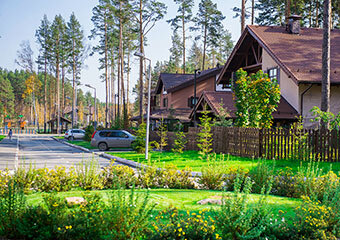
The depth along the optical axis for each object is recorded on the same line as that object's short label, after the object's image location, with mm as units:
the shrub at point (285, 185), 10078
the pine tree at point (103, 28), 54750
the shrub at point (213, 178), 11055
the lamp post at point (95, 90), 41972
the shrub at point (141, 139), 26030
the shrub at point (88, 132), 44288
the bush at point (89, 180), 10039
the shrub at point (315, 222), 5926
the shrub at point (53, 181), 9666
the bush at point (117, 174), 10331
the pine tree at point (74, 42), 65500
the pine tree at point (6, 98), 115562
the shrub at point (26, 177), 9243
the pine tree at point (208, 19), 56469
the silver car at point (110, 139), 31328
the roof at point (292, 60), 24359
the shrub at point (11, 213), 6156
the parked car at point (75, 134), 50091
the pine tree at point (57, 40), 67438
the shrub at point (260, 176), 10340
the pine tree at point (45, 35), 69812
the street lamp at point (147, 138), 22688
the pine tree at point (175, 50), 84000
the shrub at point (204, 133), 21578
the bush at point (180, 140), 23995
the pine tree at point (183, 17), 56188
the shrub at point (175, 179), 10820
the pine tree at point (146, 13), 38906
